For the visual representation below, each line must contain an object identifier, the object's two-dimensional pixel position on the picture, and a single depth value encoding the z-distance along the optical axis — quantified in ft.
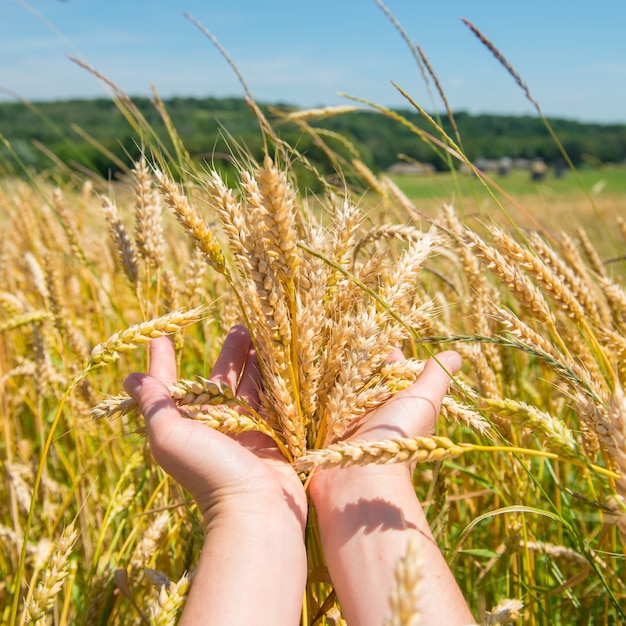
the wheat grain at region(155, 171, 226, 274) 1.34
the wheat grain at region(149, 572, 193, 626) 1.24
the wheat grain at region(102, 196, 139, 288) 1.85
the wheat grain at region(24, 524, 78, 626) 1.31
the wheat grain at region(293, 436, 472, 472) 1.04
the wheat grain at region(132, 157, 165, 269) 1.80
